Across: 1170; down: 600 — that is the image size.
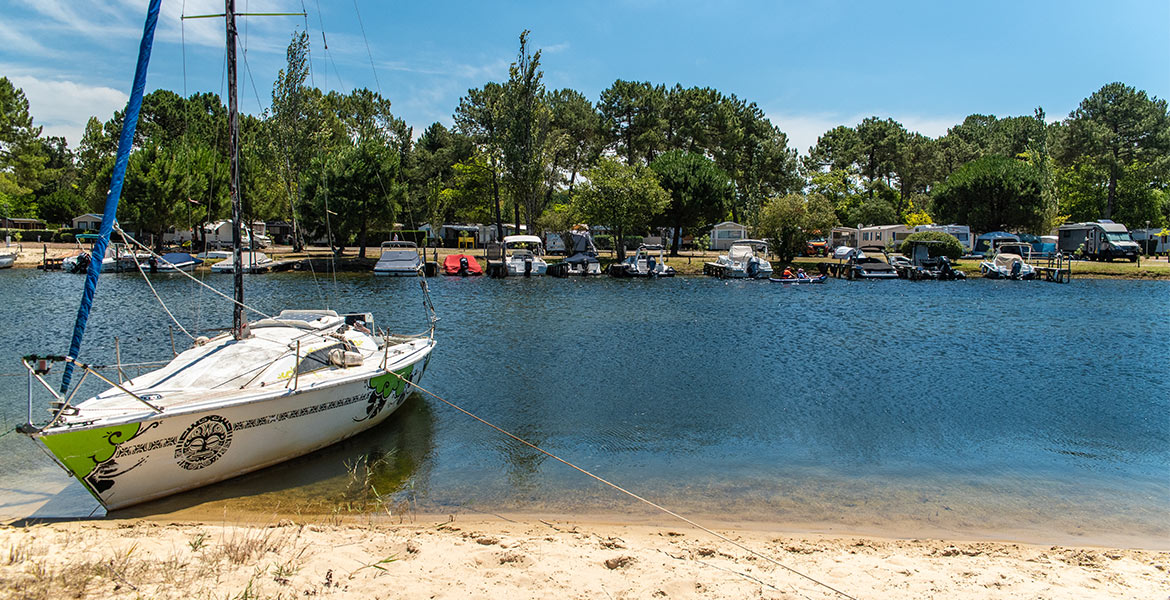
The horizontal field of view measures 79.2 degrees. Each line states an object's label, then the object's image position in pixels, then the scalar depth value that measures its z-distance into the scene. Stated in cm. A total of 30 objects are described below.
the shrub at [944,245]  7581
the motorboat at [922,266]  6844
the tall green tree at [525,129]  7581
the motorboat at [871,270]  6994
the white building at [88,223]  8719
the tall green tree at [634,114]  9675
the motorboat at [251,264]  6172
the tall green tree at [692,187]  8256
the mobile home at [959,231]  8619
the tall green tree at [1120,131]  9575
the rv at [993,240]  8181
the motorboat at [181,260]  5852
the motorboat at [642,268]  6650
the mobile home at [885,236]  8744
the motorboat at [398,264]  6191
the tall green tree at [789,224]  7431
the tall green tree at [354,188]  6738
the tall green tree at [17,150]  7300
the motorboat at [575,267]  6650
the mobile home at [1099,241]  7912
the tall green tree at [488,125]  7917
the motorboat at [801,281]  6381
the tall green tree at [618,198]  7431
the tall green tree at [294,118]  6812
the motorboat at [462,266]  6612
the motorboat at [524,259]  6562
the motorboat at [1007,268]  6850
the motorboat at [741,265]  6778
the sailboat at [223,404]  1064
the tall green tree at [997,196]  8556
